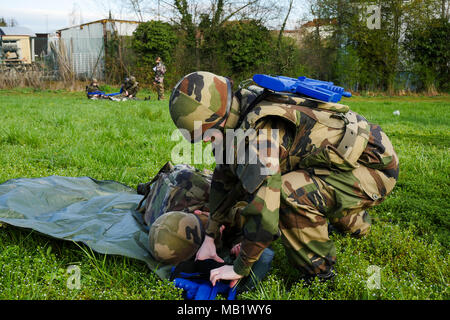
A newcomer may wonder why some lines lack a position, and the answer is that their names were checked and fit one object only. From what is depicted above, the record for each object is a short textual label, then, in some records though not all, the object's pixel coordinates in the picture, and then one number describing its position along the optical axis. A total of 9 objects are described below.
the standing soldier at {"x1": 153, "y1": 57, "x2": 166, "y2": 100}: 15.78
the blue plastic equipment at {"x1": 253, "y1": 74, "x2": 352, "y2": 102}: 2.17
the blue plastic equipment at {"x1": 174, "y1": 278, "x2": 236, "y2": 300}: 2.21
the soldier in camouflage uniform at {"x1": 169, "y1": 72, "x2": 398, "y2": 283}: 2.05
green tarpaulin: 2.77
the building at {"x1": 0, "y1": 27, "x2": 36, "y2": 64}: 26.13
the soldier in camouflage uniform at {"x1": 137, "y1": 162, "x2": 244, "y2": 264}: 2.63
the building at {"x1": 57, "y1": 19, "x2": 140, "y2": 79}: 19.09
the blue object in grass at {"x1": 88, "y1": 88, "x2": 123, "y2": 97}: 14.68
